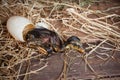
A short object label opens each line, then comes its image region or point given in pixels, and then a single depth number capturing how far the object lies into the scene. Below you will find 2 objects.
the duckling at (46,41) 0.32
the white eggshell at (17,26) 0.33
